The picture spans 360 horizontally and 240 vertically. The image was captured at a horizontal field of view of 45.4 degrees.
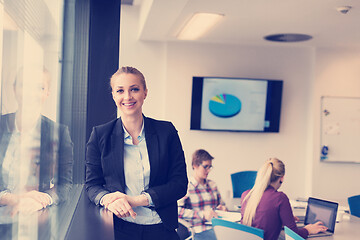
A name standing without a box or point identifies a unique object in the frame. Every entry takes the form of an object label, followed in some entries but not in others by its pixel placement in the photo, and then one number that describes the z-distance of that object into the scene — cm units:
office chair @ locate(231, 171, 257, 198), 533
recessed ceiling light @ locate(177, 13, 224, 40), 484
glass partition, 100
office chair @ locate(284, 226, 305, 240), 249
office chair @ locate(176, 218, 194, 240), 398
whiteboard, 654
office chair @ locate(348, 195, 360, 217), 428
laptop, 332
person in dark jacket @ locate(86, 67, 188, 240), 177
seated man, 380
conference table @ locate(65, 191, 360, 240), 138
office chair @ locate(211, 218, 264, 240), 278
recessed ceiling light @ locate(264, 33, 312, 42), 581
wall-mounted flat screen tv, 629
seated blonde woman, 325
